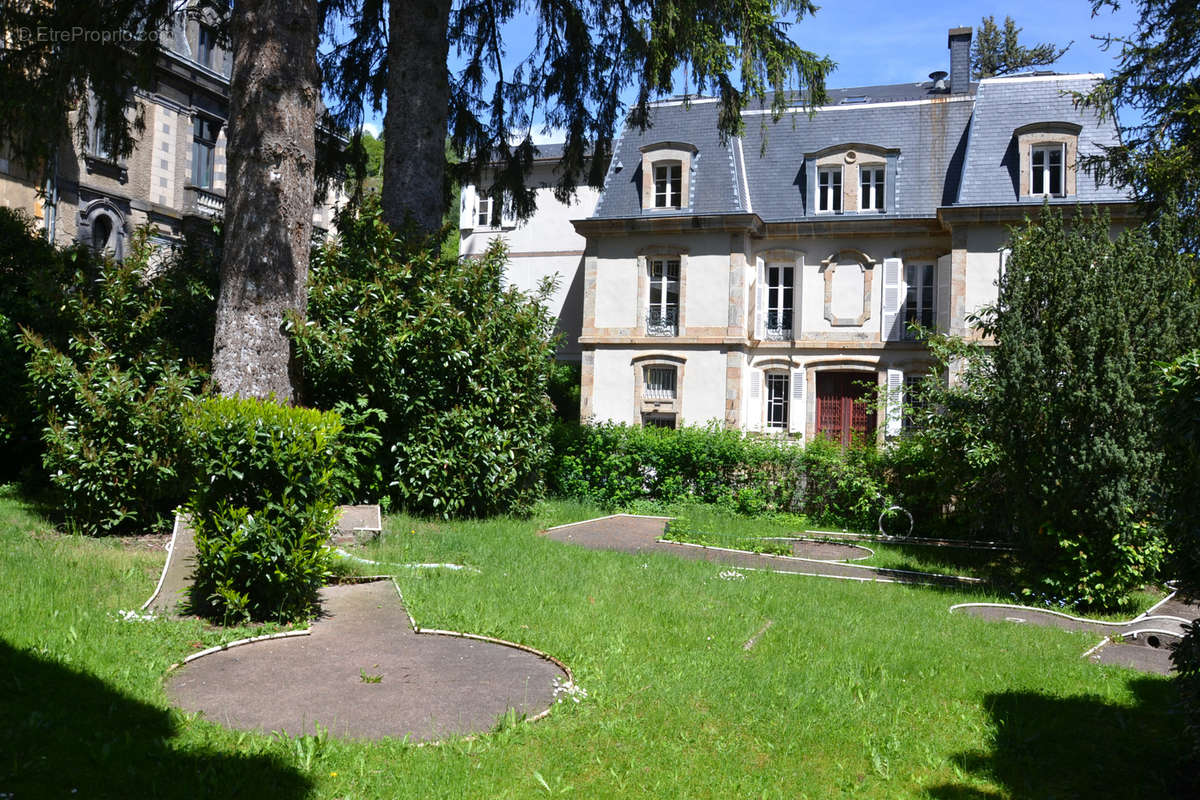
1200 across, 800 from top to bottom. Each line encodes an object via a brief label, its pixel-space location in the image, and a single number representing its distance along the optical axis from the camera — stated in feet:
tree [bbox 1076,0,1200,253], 44.34
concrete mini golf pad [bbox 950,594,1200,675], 22.66
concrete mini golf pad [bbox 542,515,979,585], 33.94
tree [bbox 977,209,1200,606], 28.40
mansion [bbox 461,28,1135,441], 89.10
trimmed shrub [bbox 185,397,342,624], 20.48
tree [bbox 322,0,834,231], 37.22
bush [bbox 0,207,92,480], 33.50
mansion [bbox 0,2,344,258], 73.31
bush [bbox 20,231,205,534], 28.48
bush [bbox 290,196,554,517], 34.96
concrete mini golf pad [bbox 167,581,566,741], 15.40
